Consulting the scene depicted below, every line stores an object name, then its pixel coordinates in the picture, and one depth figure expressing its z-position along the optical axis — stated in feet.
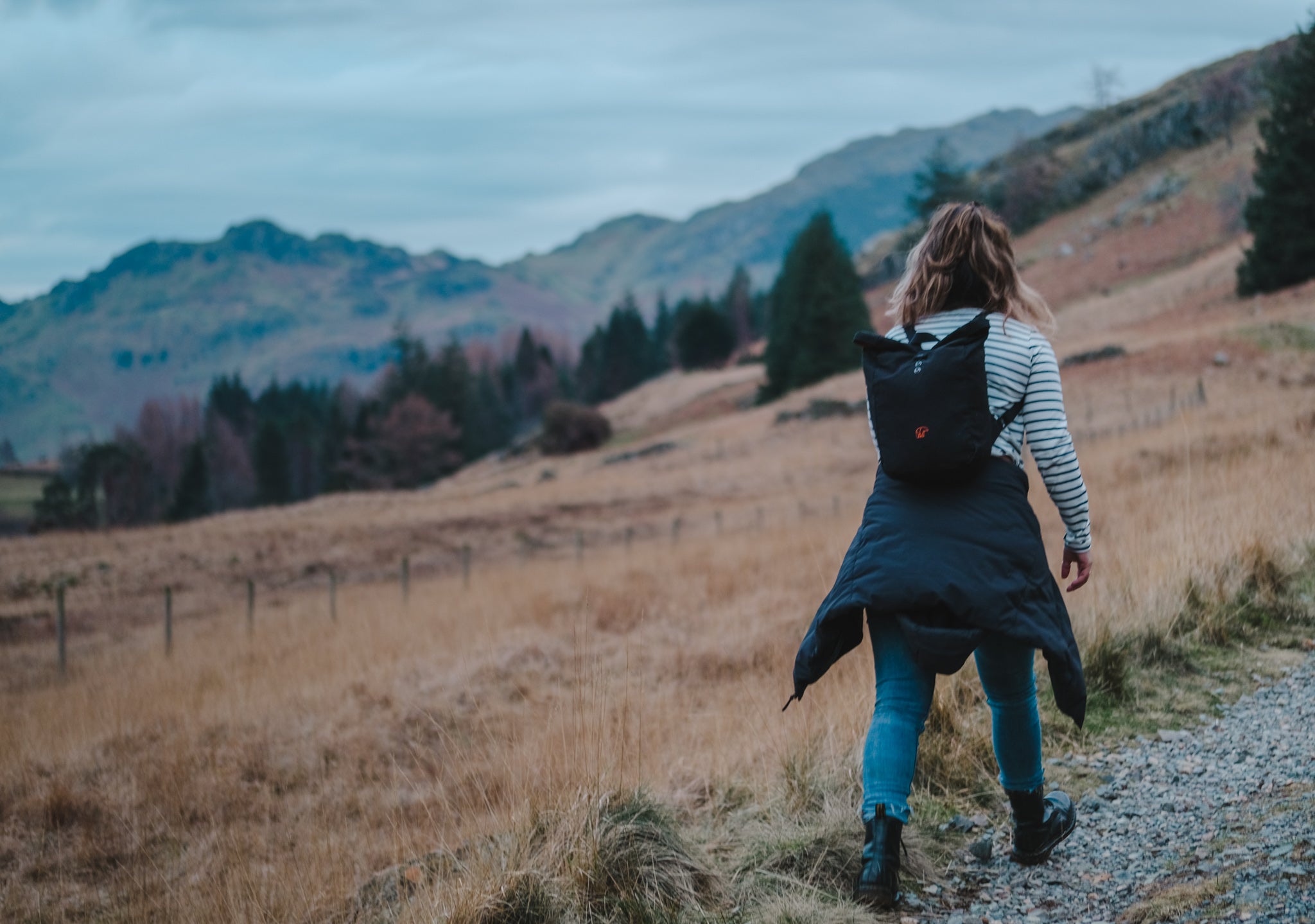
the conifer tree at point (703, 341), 256.73
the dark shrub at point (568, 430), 178.29
